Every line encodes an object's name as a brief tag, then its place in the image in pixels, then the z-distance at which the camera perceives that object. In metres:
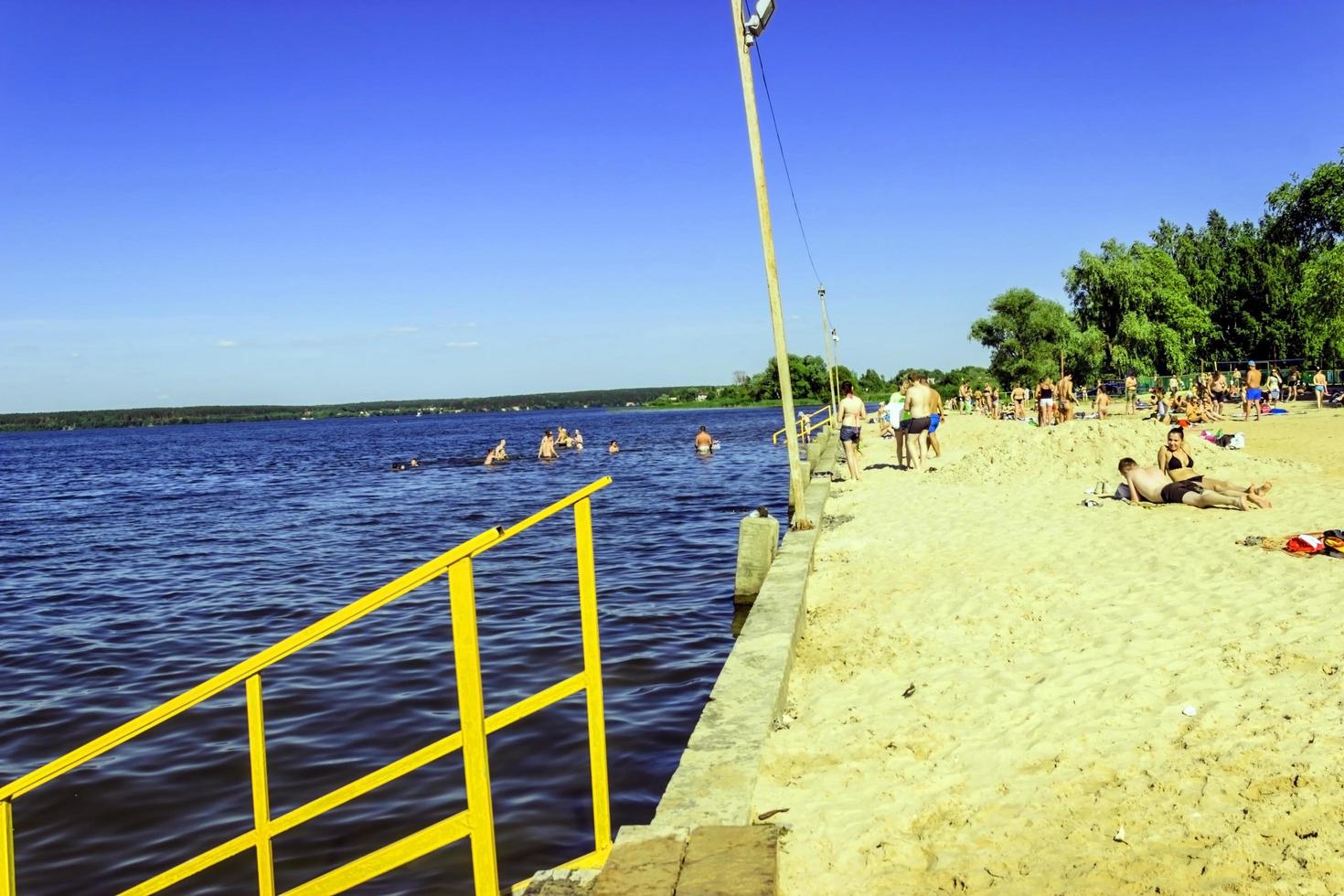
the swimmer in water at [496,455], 43.34
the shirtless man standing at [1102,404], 31.05
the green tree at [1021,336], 79.31
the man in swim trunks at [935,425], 21.08
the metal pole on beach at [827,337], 48.92
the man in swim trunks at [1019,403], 37.59
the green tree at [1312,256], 38.12
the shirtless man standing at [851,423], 18.45
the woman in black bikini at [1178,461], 12.54
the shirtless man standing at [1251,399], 29.94
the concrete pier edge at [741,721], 4.24
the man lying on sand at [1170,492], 11.79
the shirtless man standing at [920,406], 19.20
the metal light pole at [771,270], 11.12
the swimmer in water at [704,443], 43.34
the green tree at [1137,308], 49.94
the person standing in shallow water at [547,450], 42.56
